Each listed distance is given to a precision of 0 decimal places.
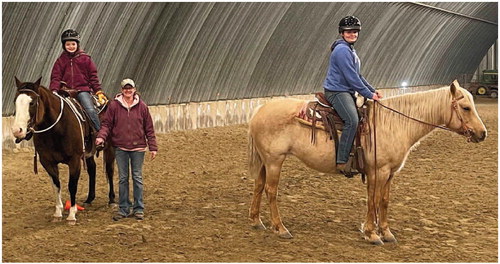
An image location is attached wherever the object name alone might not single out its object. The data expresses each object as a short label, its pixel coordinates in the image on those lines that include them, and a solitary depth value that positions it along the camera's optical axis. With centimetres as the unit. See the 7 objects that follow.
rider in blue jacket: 1298
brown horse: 1341
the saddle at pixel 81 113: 1501
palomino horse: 1310
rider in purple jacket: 1555
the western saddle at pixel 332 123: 1319
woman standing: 1454
